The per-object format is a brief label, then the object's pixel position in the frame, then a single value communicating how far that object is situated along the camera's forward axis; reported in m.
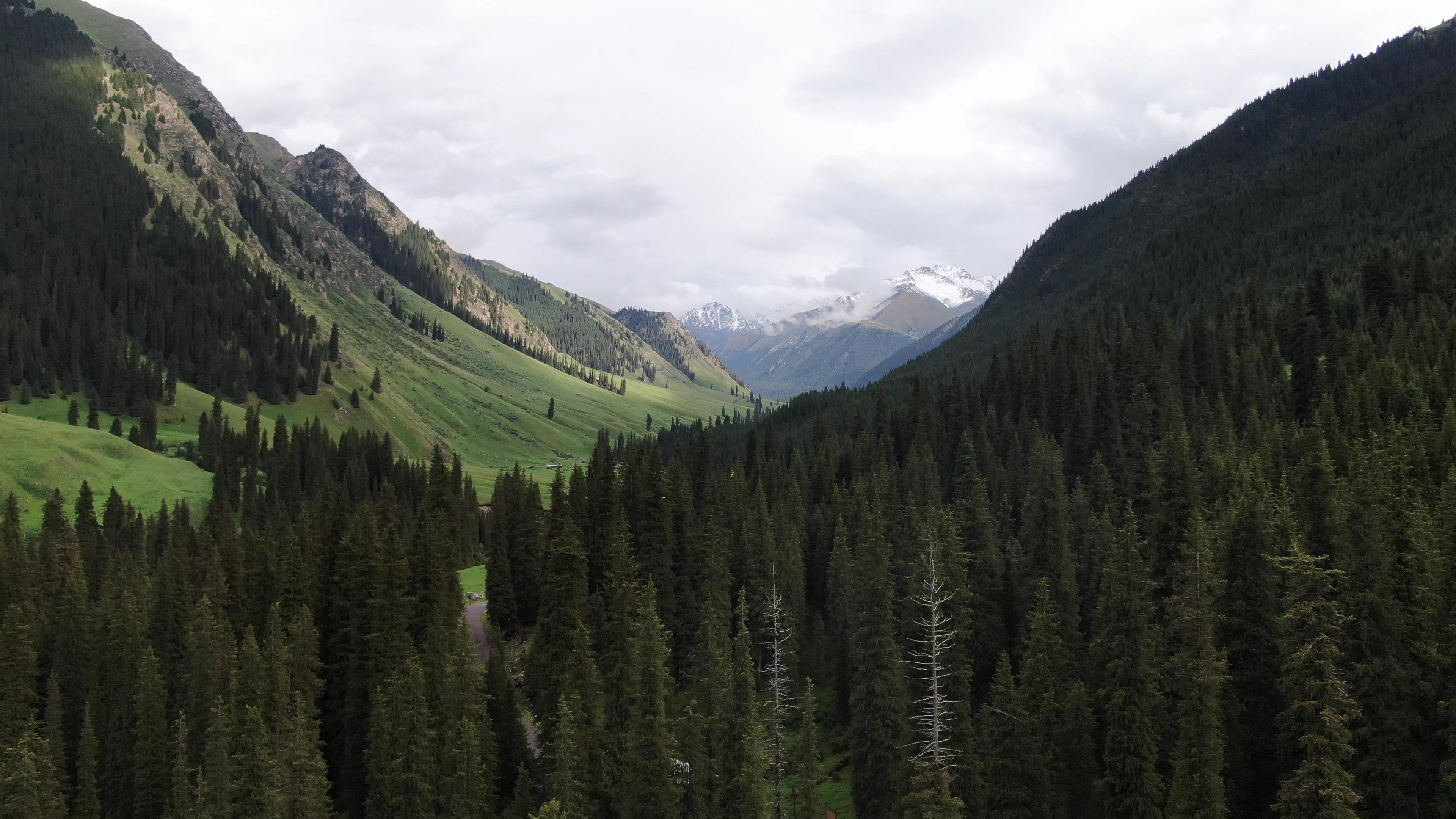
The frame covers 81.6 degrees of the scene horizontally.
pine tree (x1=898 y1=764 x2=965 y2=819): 35.22
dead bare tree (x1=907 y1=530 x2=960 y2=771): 36.44
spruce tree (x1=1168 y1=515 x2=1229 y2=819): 33.06
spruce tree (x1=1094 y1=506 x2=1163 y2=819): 36.88
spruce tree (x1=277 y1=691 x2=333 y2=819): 47.09
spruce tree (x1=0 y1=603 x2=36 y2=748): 60.75
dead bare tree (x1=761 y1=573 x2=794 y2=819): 48.75
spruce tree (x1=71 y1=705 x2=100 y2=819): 56.97
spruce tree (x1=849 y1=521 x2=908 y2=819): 48.59
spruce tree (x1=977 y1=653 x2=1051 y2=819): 41.03
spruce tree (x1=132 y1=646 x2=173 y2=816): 57.94
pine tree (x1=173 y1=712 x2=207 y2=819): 52.78
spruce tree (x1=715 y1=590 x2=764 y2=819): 44.56
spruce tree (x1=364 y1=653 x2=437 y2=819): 47.78
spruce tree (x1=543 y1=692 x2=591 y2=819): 43.44
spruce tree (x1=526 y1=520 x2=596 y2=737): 56.06
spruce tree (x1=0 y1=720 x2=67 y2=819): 49.41
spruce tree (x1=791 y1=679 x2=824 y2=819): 44.41
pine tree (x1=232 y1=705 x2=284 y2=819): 47.41
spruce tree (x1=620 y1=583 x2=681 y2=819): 45.53
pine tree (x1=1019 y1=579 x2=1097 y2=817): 41.44
